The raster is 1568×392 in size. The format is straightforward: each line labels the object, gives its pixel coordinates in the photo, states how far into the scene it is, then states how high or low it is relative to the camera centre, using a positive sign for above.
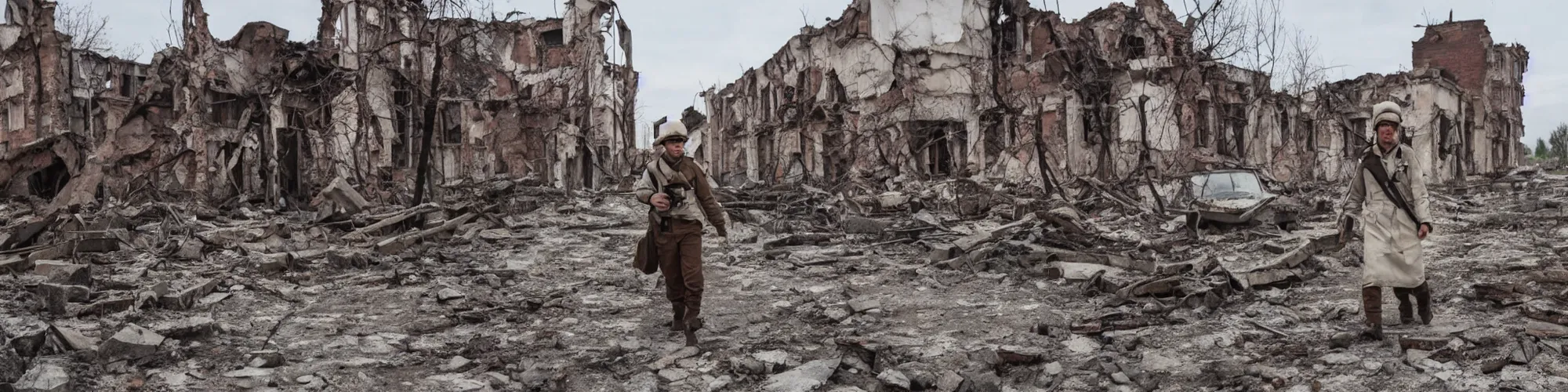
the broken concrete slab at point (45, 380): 4.06 -0.70
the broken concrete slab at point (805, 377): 4.55 -0.90
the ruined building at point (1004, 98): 23.23 +2.23
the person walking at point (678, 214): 5.51 -0.10
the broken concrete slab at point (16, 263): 8.10 -0.39
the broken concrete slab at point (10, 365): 4.14 -0.65
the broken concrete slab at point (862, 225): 11.91 -0.43
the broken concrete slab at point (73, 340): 4.82 -0.63
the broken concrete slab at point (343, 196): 13.45 +0.17
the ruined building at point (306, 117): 18.78 +2.24
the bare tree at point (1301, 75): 24.03 +2.67
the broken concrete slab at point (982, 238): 9.48 -0.53
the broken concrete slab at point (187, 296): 6.38 -0.57
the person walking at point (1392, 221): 5.01 -0.25
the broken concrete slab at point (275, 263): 8.43 -0.47
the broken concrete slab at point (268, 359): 4.91 -0.77
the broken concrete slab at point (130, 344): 4.74 -0.65
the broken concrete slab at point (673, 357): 5.05 -0.87
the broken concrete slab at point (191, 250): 9.41 -0.37
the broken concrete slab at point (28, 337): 4.61 -0.60
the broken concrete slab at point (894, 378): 4.51 -0.90
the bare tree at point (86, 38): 28.73 +5.53
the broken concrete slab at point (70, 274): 7.01 -0.42
